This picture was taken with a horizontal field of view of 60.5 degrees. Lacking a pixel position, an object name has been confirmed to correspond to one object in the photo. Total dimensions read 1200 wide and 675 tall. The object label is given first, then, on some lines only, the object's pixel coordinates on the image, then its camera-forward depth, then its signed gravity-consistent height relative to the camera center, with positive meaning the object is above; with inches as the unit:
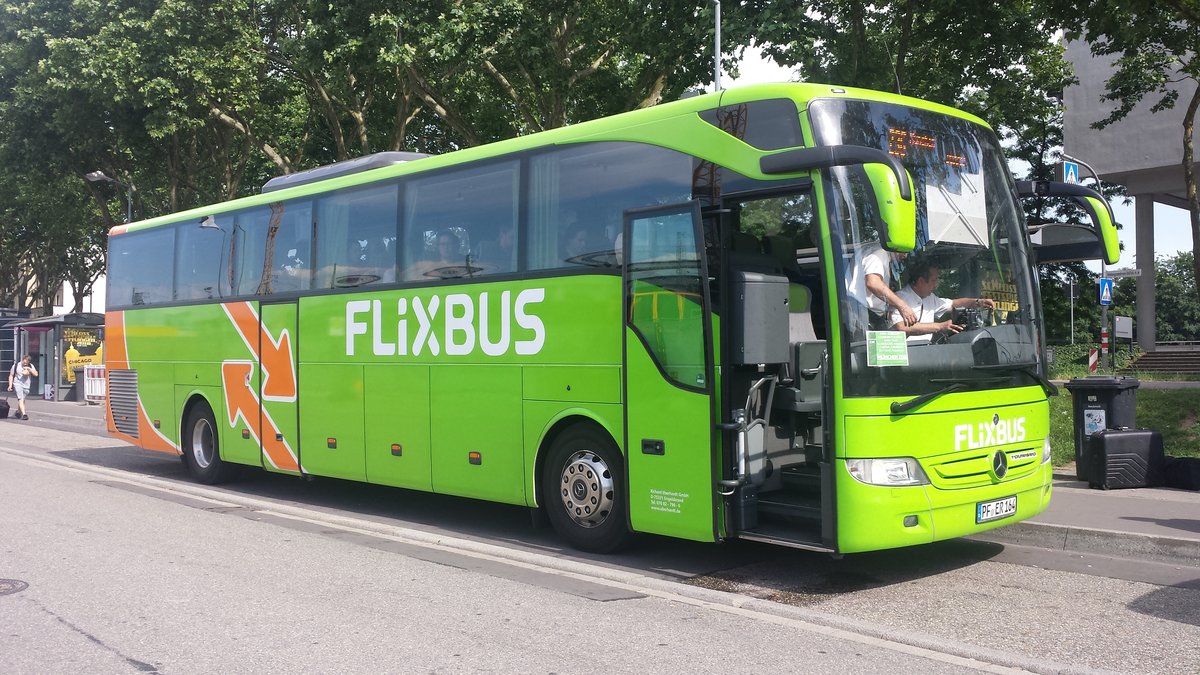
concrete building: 1197.7 +241.9
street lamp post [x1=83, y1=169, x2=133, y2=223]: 1154.5 +198.9
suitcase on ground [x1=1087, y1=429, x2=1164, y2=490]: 423.8 -49.9
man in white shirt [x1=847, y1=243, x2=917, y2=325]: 267.4 +15.4
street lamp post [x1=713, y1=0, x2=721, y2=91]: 567.5 +167.8
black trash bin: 435.2 -28.6
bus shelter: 1354.6 +8.6
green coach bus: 269.0 +6.0
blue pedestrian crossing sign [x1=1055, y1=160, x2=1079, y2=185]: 577.9 +96.3
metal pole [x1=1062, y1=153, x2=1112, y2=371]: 820.4 +8.9
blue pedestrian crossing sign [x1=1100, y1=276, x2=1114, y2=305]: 856.3 +40.0
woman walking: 1019.3 -26.0
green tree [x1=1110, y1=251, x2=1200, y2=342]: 3107.8 +110.1
